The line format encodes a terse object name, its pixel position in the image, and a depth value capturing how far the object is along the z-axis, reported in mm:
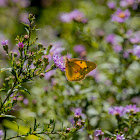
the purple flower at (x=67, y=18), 2529
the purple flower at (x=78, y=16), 2354
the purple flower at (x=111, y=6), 2504
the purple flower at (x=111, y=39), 2485
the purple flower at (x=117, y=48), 2334
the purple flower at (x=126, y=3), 2293
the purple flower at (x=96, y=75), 2167
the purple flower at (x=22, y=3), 3654
